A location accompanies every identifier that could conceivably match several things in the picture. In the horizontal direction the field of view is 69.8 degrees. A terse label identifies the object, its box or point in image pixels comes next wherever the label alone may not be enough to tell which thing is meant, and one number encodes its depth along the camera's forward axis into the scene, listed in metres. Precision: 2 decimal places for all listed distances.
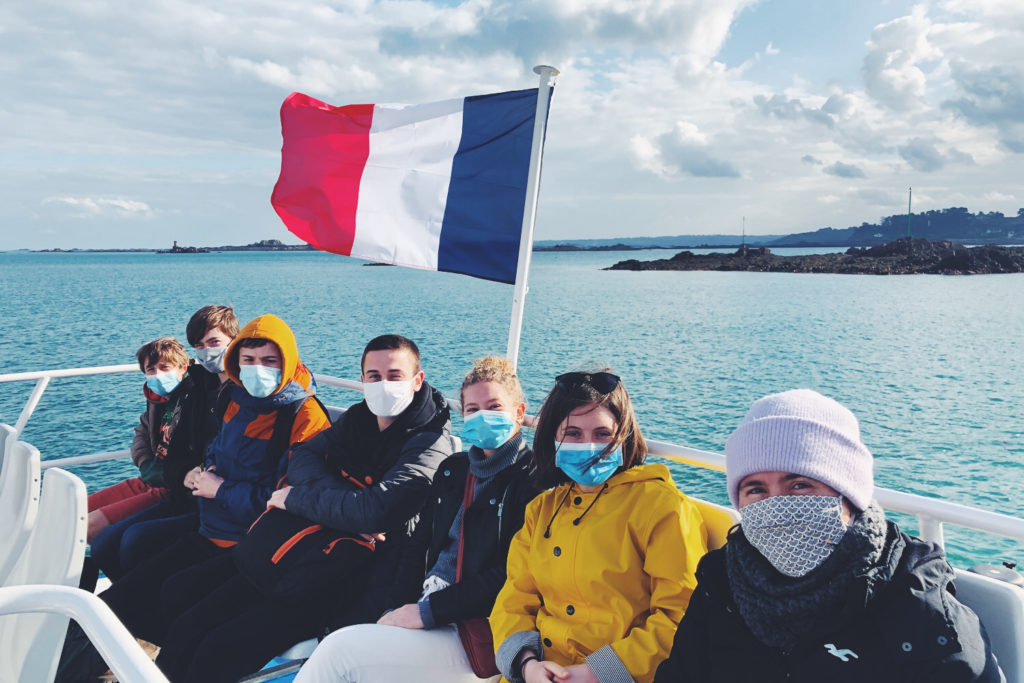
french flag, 4.67
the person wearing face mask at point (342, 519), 3.05
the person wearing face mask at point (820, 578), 1.62
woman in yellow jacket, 2.30
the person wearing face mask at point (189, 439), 4.14
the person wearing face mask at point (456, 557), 2.69
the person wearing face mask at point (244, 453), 3.56
